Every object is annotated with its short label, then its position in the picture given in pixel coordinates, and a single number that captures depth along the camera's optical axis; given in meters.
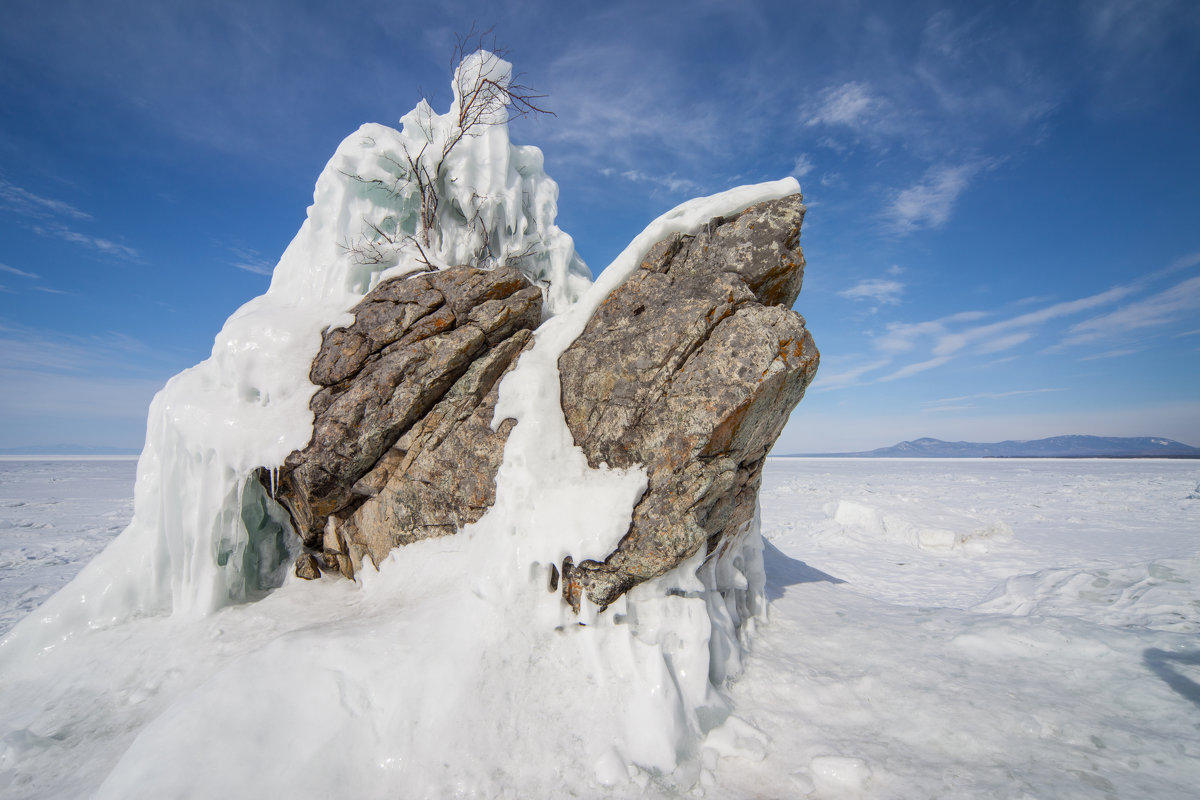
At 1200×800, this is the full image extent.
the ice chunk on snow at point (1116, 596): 5.64
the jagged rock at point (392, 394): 5.15
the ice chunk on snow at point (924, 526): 12.28
